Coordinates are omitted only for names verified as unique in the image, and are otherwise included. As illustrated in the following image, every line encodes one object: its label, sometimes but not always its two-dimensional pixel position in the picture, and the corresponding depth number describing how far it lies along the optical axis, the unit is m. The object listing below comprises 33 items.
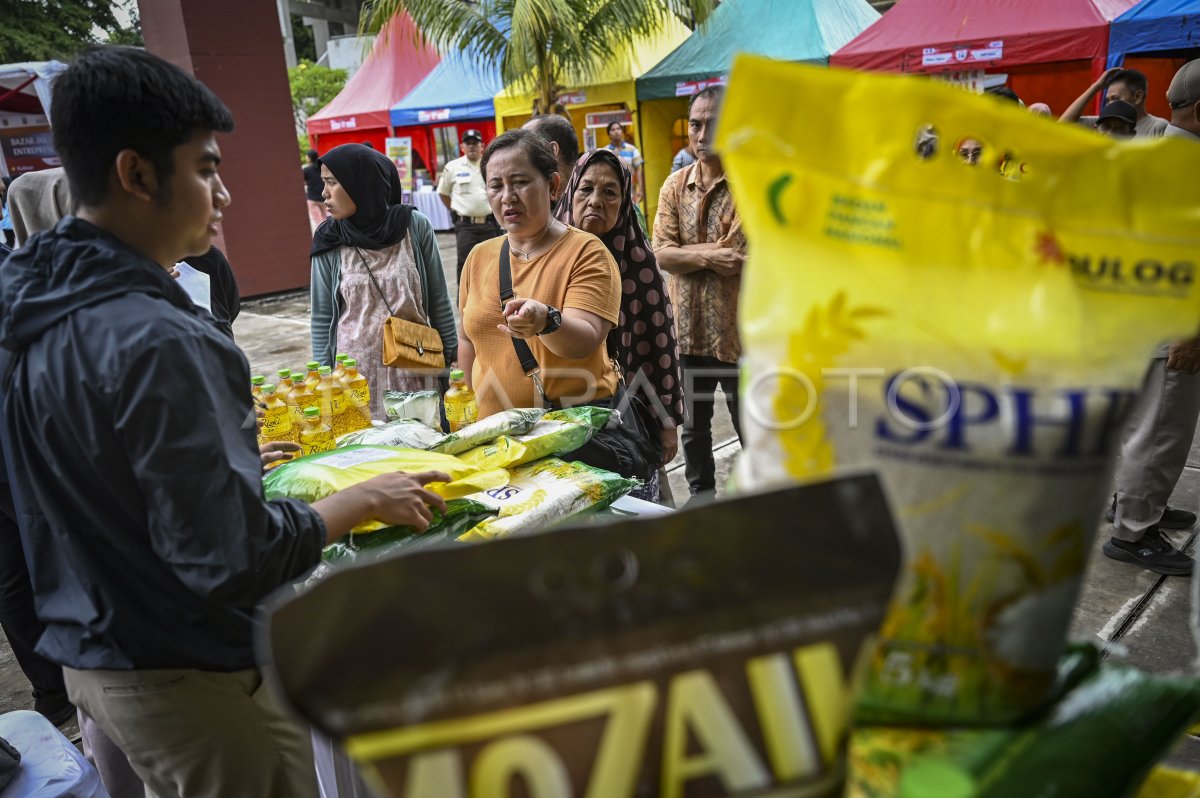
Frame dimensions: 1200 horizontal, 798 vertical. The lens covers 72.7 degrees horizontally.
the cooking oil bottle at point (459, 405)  2.43
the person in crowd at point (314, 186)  4.30
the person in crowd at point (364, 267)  3.21
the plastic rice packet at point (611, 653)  0.51
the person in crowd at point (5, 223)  4.28
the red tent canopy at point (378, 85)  16.70
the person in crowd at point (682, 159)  8.23
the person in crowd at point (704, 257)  3.38
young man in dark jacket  1.22
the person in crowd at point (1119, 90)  4.24
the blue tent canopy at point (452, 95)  13.97
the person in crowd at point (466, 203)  7.65
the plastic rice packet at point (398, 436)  2.05
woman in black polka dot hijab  2.99
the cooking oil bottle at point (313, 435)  2.29
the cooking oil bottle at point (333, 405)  2.44
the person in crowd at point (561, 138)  3.49
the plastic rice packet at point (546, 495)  1.78
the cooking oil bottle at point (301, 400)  2.35
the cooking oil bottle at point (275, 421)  2.27
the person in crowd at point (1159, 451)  3.22
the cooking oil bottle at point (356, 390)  2.54
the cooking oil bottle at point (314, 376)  2.46
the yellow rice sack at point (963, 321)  0.65
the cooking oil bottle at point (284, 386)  2.38
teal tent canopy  10.23
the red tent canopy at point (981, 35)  8.13
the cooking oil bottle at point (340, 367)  2.54
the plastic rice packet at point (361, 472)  1.70
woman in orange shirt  2.50
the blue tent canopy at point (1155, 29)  7.11
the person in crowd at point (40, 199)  2.85
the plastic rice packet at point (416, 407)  2.46
